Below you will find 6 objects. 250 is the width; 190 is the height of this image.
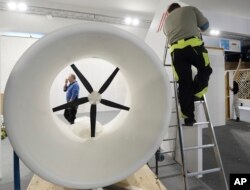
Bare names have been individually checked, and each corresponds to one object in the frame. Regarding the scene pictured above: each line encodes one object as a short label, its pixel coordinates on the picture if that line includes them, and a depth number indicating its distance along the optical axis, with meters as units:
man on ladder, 2.05
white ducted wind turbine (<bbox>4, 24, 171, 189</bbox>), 0.78
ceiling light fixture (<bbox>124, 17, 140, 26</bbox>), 5.39
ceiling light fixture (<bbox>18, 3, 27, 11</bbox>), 4.59
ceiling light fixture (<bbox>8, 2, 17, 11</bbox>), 4.51
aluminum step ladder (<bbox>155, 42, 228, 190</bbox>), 2.10
